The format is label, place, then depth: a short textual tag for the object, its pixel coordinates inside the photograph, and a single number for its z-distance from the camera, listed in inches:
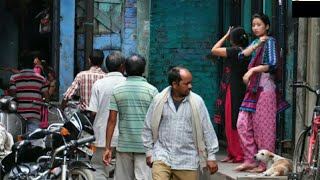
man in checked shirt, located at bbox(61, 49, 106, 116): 523.3
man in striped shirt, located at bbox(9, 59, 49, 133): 580.9
